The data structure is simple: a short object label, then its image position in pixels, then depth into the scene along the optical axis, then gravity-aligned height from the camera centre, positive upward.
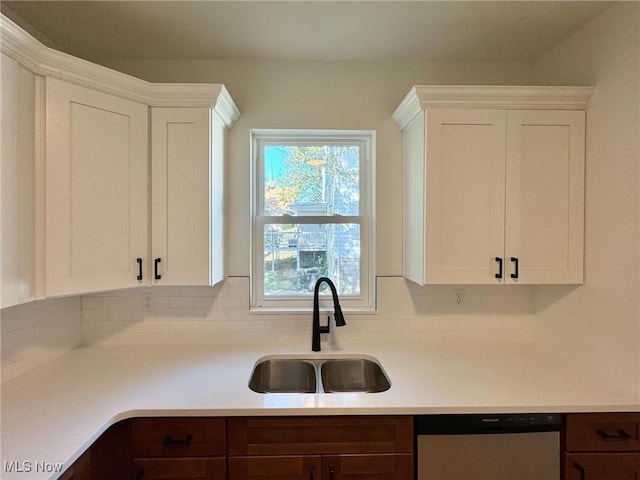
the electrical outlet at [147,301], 1.99 -0.38
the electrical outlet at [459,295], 2.04 -0.35
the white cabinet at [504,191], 1.68 +0.23
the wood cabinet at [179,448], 1.31 -0.82
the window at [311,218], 2.13 +0.11
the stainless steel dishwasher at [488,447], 1.33 -0.82
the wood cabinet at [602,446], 1.34 -0.81
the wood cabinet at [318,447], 1.33 -0.82
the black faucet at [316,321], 1.89 -0.47
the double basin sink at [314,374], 1.87 -0.76
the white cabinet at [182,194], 1.67 +0.20
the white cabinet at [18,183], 1.21 +0.19
